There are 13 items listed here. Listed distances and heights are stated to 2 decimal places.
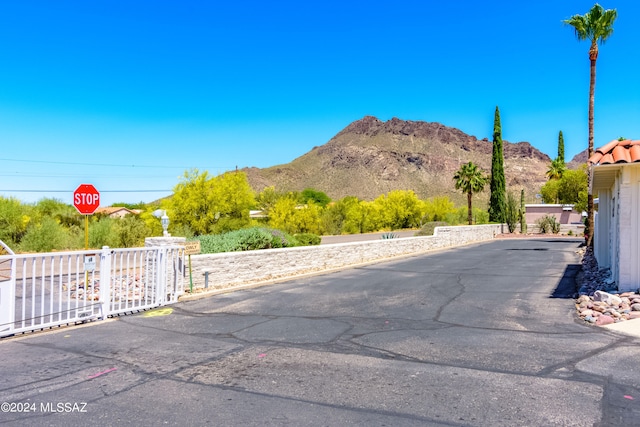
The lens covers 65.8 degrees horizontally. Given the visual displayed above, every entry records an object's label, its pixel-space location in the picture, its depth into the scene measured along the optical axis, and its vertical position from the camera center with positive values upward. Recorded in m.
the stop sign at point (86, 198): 17.89 +0.70
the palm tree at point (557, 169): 79.94 +8.48
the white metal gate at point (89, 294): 8.02 -1.66
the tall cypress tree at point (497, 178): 55.91 +4.78
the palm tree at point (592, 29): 28.39 +11.15
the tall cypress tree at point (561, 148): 83.12 +12.19
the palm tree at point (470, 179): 58.12 +4.79
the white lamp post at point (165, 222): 13.62 -0.12
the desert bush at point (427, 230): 39.16 -0.85
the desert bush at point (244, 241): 16.69 -0.81
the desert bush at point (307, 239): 26.95 -1.17
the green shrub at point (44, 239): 25.91 -1.17
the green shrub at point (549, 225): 54.53 -0.53
